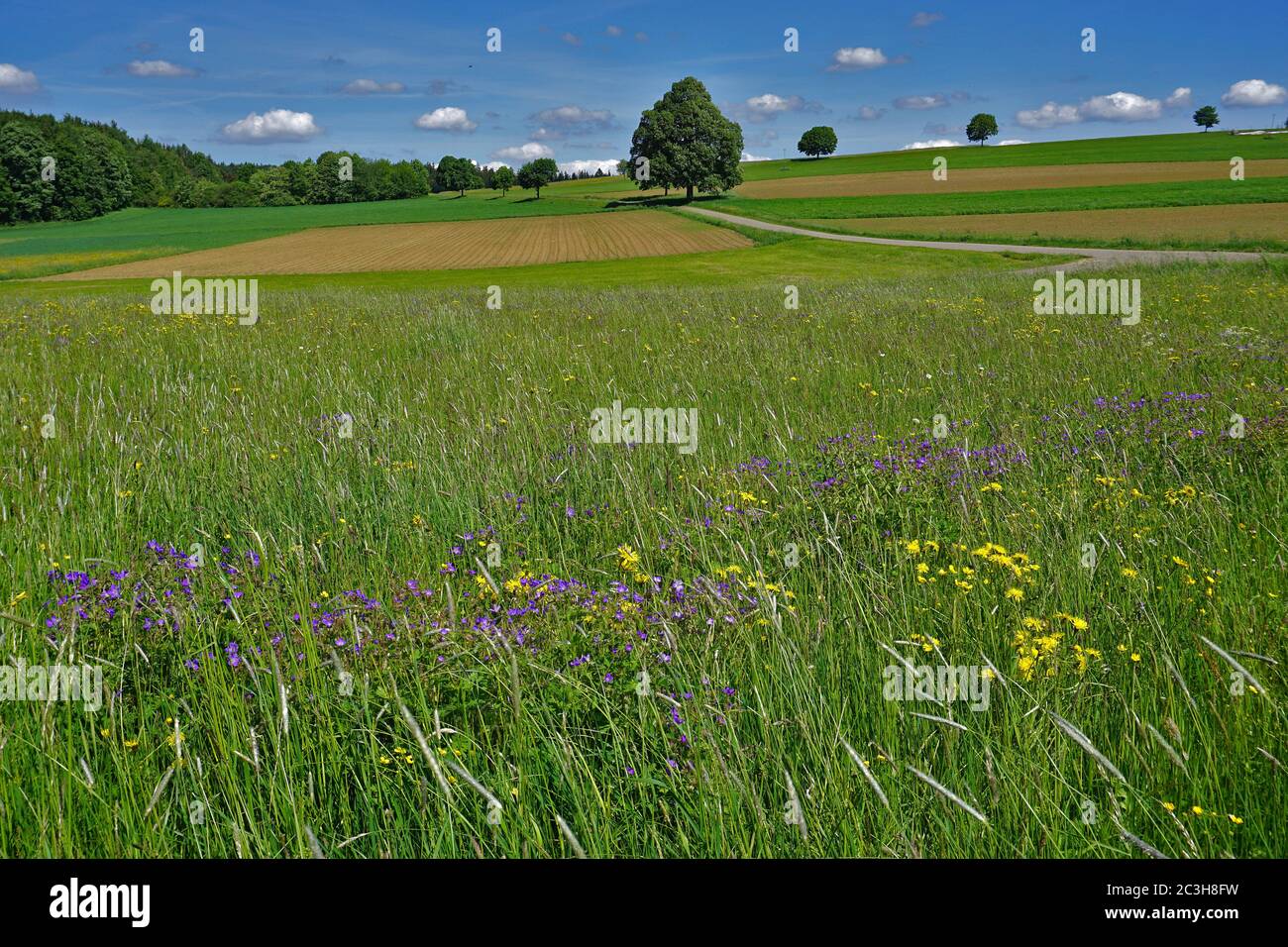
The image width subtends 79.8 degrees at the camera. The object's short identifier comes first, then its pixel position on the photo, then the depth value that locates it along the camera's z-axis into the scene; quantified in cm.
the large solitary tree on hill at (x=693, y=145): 10319
